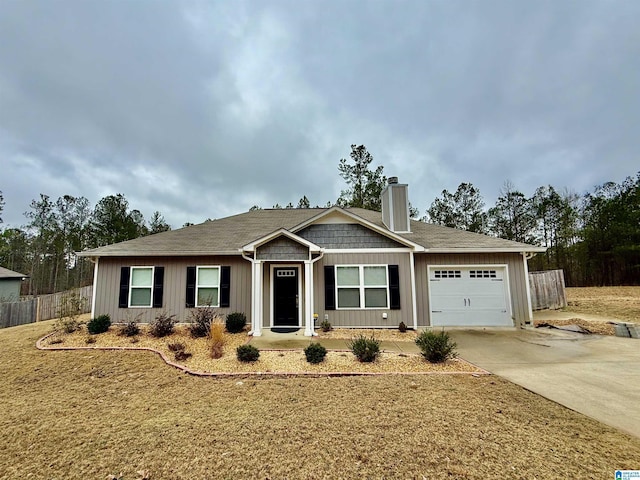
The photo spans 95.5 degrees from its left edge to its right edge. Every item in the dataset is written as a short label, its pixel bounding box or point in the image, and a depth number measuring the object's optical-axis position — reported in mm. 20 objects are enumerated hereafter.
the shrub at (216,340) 6531
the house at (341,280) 9703
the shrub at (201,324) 8227
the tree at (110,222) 26062
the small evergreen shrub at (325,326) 9195
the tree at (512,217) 25795
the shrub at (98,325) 8805
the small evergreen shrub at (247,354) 6145
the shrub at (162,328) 8367
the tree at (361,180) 25500
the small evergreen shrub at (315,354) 6051
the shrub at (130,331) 8526
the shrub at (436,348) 6031
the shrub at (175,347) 6979
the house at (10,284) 19058
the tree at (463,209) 27125
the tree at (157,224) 31625
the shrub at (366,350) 6109
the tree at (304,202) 28312
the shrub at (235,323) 8930
